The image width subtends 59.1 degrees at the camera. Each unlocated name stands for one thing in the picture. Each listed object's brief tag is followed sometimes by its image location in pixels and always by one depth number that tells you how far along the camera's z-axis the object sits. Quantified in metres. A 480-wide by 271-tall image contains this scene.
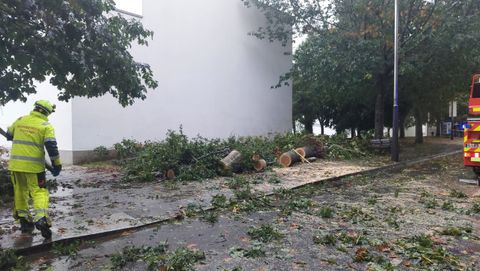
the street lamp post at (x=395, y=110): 14.67
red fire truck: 10.73
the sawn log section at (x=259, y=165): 12.73
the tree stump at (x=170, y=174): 11.04
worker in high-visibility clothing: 5.65
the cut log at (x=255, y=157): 12.70
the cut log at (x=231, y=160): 11.74
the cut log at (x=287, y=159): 14.08
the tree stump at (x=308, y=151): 15.13
